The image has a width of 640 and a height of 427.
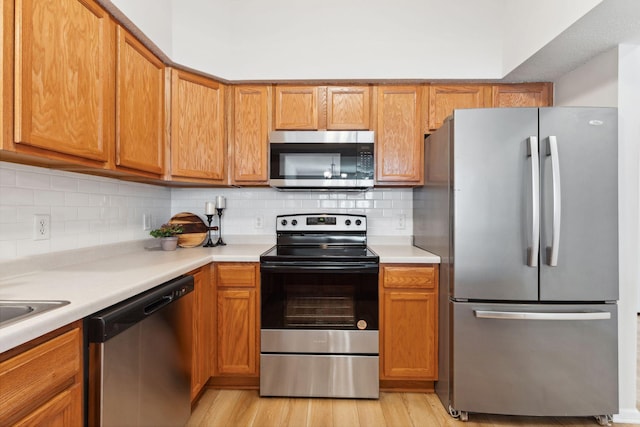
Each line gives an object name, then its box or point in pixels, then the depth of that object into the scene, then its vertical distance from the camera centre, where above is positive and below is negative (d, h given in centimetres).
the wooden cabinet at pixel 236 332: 218 -77
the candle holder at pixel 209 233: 264 -16
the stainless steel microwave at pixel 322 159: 243 +39
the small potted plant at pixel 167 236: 234 -17
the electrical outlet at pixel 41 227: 156 -7
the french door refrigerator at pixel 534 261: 183 -25
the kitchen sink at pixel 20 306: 103 -29
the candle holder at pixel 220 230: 270 -14
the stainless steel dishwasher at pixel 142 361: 109 -57
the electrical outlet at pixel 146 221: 244 -7
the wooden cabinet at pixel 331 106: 248 +78
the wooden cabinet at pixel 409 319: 216 -67
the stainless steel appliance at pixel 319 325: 213 -71
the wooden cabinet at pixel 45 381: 81 -45
